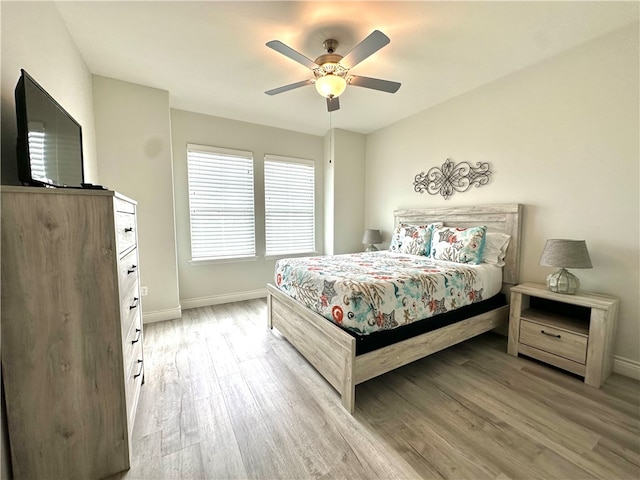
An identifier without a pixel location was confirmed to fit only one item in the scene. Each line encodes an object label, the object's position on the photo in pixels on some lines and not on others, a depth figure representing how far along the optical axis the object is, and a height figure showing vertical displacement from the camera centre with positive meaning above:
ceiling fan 1.75 +1.15
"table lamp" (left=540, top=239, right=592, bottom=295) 1.94 -0.34
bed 1.66 -0.92
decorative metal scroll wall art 2.89 +0.48
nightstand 1.86 -0.90
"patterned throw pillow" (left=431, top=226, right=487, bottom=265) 2.57 -0.29
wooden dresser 1.01 -0.49
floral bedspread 1.69 -0.55
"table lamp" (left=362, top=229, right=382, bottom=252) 4.03 -0.32
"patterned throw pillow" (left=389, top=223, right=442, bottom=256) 3.08 -0.28
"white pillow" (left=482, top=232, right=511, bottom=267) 2.61 -0.33
